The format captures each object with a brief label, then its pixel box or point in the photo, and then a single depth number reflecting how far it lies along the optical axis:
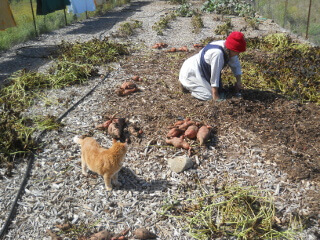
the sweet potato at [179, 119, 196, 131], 3.97
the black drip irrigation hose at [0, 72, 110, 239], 2.74
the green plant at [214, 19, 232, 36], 9.77
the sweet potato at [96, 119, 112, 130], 4.12
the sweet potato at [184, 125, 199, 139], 3.86
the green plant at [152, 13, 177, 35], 10.18
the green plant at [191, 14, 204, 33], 10.47
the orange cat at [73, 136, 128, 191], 2.96
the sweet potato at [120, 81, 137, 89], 5.25
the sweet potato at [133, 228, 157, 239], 2.64
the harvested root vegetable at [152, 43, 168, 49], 8.09
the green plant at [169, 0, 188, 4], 17.27
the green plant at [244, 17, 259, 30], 10.48
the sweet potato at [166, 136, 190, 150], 3.74
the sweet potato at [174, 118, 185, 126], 4.07
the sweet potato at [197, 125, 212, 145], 3.76
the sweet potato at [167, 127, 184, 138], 3.90
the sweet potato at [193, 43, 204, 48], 8.02
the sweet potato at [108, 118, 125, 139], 3.95
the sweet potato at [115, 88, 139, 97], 5.14
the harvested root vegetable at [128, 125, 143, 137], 4.01
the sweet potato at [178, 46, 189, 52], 7.70
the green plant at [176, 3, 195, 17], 13.65
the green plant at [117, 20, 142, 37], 9.71
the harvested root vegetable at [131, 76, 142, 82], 5.75
